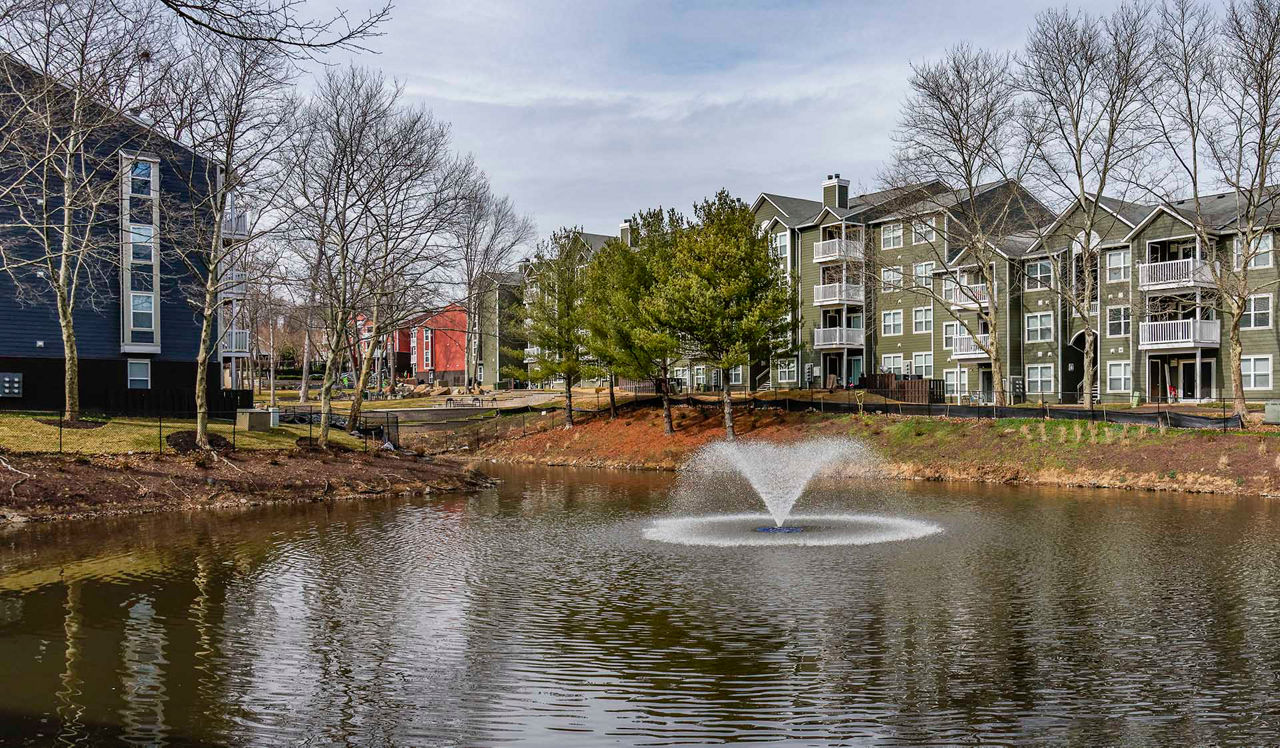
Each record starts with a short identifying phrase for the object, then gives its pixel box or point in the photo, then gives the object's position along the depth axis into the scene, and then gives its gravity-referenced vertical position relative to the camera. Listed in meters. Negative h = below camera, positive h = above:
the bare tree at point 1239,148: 37.50 +10.19
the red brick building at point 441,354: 114.44 +5.07
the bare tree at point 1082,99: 42.59 +13.64
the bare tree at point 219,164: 27.27 +7.54
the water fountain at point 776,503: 22.08 -3.40
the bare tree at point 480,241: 71.56 +12.27
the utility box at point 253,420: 38.47 -1.05
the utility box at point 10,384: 40.16 +0.46
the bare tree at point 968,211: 45.59 +10.59
